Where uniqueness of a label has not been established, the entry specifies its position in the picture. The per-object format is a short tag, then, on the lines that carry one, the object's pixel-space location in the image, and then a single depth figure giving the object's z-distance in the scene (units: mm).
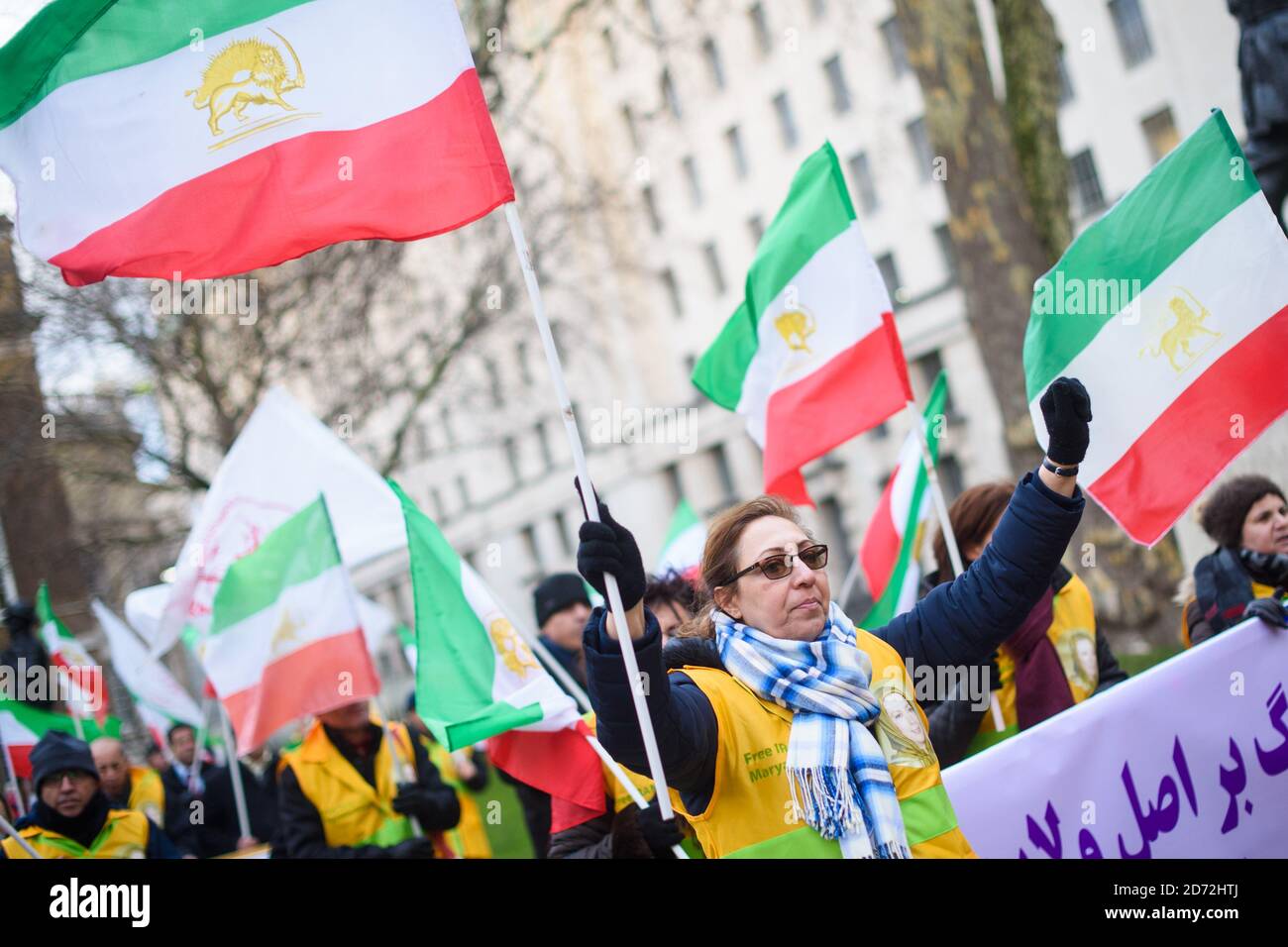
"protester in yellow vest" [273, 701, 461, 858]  5375
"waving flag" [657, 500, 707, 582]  7168
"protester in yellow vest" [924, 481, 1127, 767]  4129
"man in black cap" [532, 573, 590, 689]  5301
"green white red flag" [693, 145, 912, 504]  5051
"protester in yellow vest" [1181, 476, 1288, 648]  4496
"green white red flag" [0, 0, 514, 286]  3617
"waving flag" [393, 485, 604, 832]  4395
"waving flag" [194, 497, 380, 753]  5844
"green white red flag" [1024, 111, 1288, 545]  4113
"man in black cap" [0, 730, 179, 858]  5703
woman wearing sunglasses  2662
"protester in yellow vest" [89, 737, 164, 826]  7613
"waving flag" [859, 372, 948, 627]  6156
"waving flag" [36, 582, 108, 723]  9062
